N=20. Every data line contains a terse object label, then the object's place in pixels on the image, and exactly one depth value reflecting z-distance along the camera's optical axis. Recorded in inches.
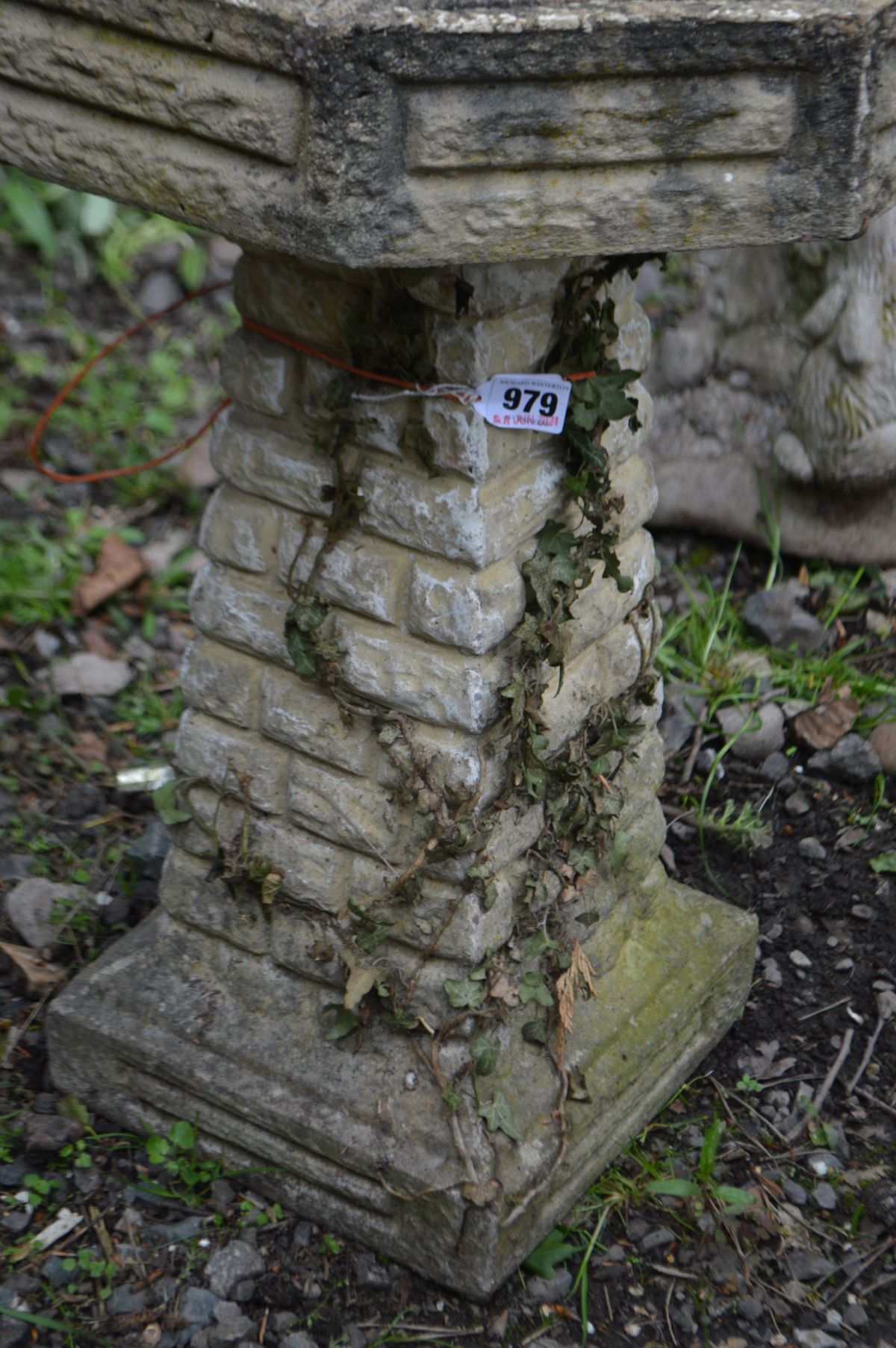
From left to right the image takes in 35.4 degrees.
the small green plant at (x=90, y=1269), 86.9
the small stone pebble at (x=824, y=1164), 95.4
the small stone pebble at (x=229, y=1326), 83.7
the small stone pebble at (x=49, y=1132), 93.7
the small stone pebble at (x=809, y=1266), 88.8
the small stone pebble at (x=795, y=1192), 93.4
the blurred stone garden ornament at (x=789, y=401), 140.9
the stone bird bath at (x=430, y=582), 57.1
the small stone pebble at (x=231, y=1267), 86.9
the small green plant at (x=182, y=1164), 92.6
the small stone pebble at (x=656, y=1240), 90.1
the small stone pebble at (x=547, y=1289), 86.6
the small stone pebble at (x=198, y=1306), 84.7
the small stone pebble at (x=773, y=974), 109.3
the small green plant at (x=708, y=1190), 91.9
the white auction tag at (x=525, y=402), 74.2
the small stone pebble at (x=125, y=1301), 85.4
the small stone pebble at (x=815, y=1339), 84.7
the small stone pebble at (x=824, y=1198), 93.1
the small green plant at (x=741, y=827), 118.6
